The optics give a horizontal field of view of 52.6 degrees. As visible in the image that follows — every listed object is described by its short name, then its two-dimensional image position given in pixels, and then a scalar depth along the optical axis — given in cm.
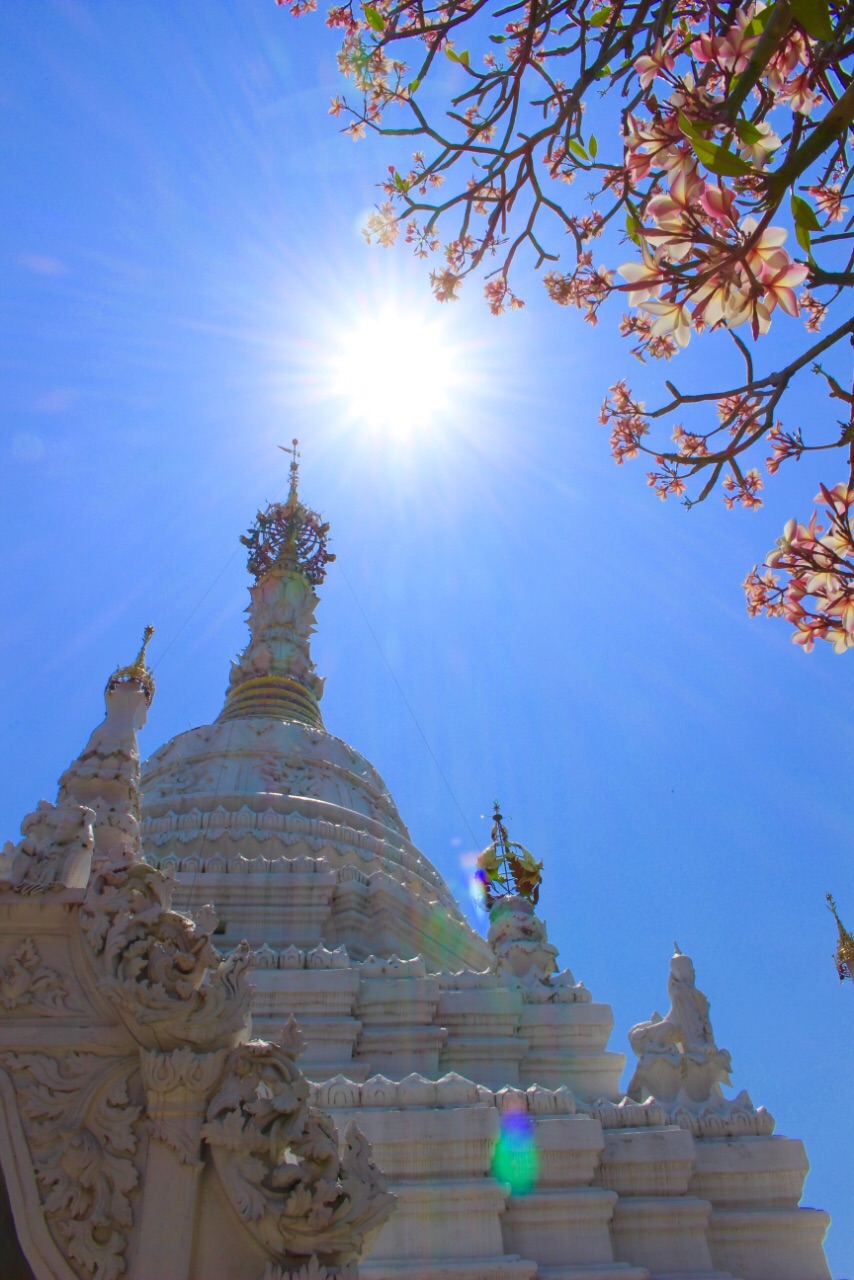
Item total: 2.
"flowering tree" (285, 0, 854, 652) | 270
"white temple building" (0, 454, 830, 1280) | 394
